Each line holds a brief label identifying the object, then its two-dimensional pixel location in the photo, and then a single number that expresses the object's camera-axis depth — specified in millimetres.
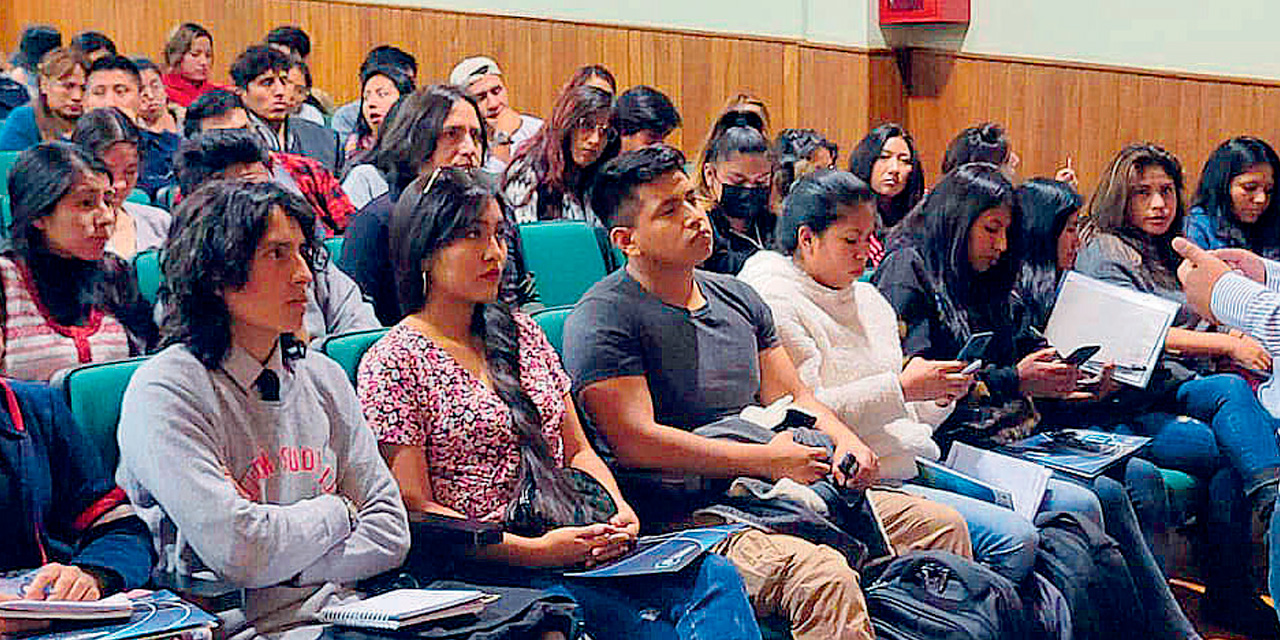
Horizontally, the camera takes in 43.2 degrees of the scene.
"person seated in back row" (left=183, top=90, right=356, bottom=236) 4504
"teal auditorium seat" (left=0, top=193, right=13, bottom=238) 4184
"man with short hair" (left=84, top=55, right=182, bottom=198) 5777
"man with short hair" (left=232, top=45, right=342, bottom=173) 6238
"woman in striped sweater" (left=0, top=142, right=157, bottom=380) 3150
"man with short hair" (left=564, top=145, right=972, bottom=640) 2879
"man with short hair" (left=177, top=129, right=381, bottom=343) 3902
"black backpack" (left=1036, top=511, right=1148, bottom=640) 3287
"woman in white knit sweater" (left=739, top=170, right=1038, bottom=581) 3402
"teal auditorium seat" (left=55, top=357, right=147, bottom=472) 2543
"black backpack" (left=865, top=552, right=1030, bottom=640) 2953
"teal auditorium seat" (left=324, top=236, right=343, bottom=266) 3943
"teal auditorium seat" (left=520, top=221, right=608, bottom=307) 4137
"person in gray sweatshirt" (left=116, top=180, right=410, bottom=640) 2312
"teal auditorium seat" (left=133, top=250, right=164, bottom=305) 3572
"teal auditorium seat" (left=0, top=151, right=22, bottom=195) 5117
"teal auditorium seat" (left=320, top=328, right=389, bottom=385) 2876
